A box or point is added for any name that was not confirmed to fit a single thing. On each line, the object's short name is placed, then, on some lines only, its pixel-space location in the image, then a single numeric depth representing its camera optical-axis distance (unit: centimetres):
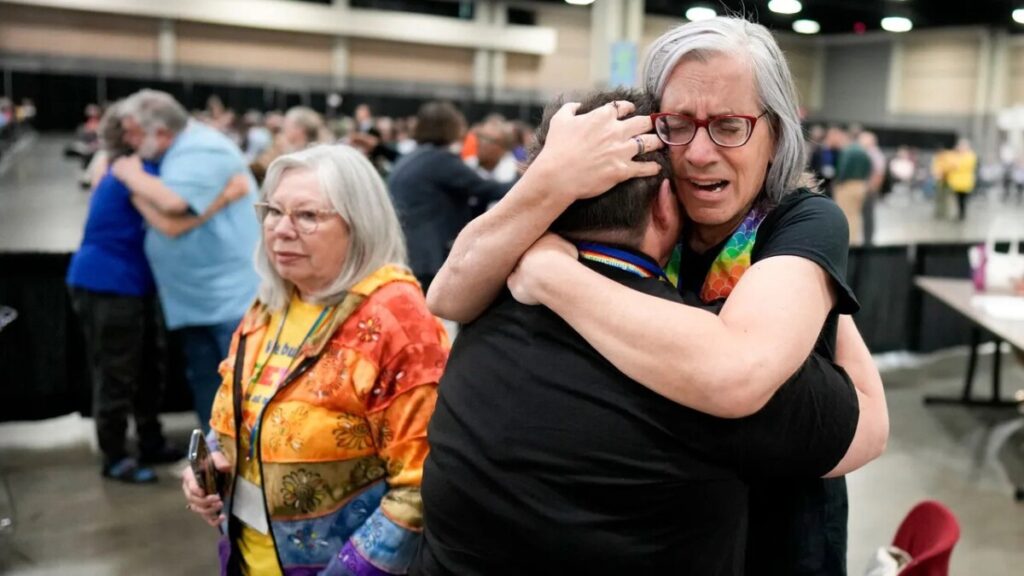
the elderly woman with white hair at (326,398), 156
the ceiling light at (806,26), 2138
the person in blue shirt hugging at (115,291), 379
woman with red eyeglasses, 95
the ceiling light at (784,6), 1488
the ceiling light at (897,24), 1914
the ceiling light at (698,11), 1417
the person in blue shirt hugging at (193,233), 369
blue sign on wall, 977
